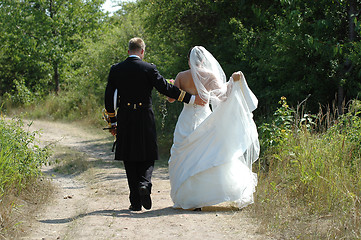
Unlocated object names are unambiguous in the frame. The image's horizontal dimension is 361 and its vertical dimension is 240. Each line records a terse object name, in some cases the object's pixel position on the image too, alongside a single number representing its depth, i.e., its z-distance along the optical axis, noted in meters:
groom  11.97
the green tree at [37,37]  49.22
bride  11.83
